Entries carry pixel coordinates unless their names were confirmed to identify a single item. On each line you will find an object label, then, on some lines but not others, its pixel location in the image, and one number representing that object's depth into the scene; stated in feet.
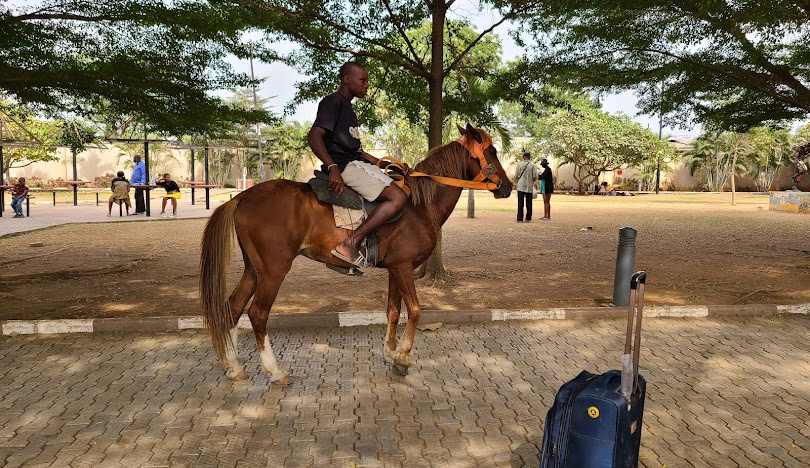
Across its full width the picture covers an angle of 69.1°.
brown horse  16.40
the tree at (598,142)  127.03
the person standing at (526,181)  61.65
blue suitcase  9.67
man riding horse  16.21
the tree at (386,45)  30.14
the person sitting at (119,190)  67.72
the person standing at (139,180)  68.14
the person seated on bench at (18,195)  64.64
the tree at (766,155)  144.93
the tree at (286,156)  153.48
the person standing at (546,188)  65.67
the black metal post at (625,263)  25.04
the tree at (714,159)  147.64
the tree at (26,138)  107.24
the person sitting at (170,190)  71.10
